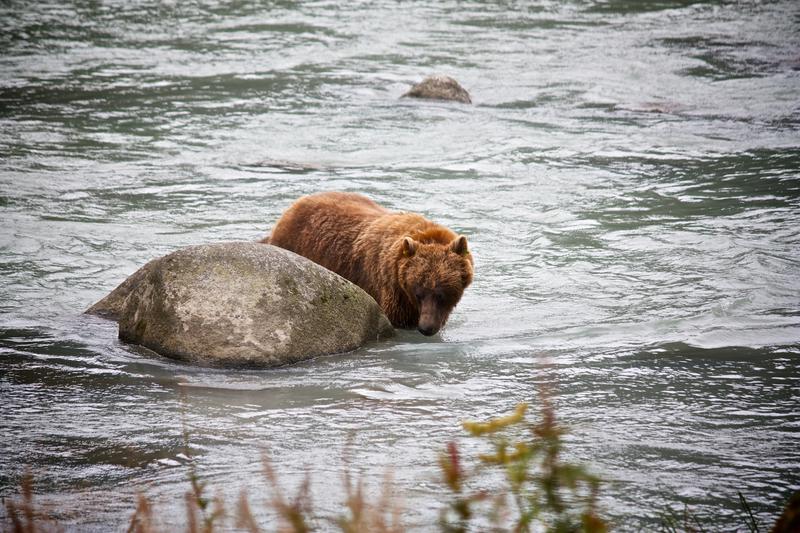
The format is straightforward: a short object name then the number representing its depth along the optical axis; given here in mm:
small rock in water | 37750
